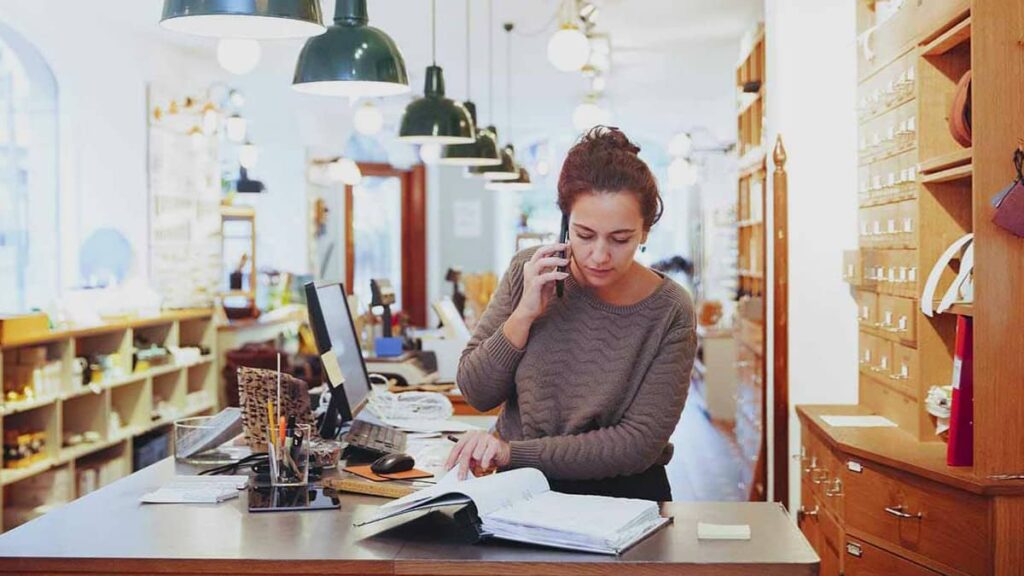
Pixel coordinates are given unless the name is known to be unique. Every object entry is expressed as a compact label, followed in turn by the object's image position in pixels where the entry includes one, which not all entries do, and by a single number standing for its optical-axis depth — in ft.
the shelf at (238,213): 32.91
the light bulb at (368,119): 28.65
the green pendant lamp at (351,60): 11.18
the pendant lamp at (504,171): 26.43
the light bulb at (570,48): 20.84
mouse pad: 9.32
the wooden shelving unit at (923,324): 10.40
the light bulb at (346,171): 35.12
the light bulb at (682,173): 36.06
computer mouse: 9.41
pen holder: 8.79
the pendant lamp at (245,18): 8.58
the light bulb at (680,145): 33.96
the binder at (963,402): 10.92
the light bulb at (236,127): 29.01
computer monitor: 10.66
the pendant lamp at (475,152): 19.89
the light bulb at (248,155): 30.94
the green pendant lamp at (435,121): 15.83
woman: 8.45
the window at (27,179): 23.21
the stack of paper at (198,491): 8.61
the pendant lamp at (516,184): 31.65
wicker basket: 9.84
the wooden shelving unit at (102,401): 20.54
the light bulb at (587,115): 26.43
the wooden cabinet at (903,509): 10.22
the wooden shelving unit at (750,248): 24.84
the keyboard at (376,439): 10.53
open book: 7.13
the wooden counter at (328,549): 6.93
